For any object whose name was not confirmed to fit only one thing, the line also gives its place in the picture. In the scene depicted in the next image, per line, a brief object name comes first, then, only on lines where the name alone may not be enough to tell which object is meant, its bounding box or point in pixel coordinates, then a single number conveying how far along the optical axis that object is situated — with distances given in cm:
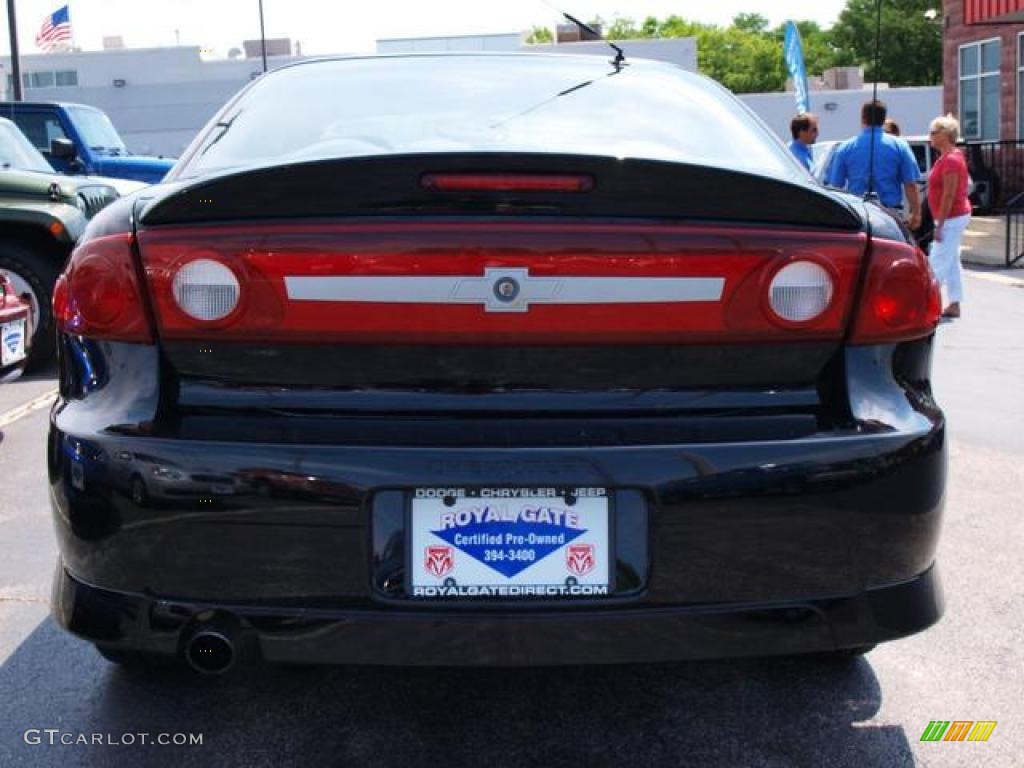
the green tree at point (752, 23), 11844
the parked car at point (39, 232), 812
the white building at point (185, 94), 5488
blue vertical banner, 1936
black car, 237
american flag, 3456
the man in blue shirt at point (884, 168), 1048
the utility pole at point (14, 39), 2384
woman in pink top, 1056
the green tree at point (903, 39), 7562
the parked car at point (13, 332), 626
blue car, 1442
